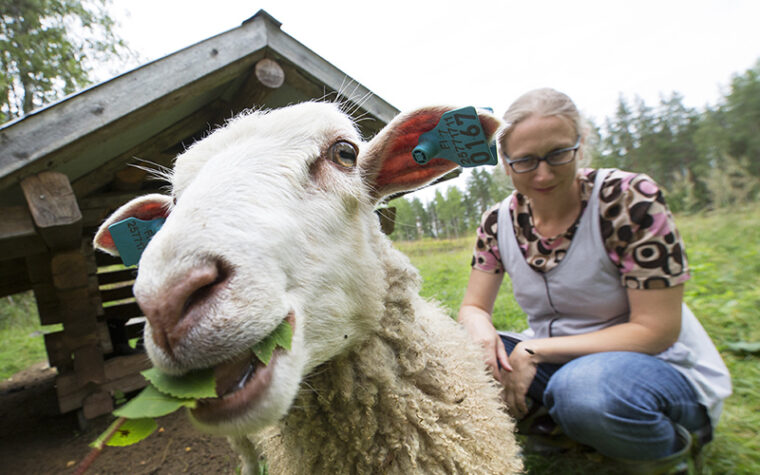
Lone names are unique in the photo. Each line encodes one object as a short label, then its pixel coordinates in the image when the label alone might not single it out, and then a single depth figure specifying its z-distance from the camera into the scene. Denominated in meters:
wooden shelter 2.35
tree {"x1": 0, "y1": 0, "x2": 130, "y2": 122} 12.92
